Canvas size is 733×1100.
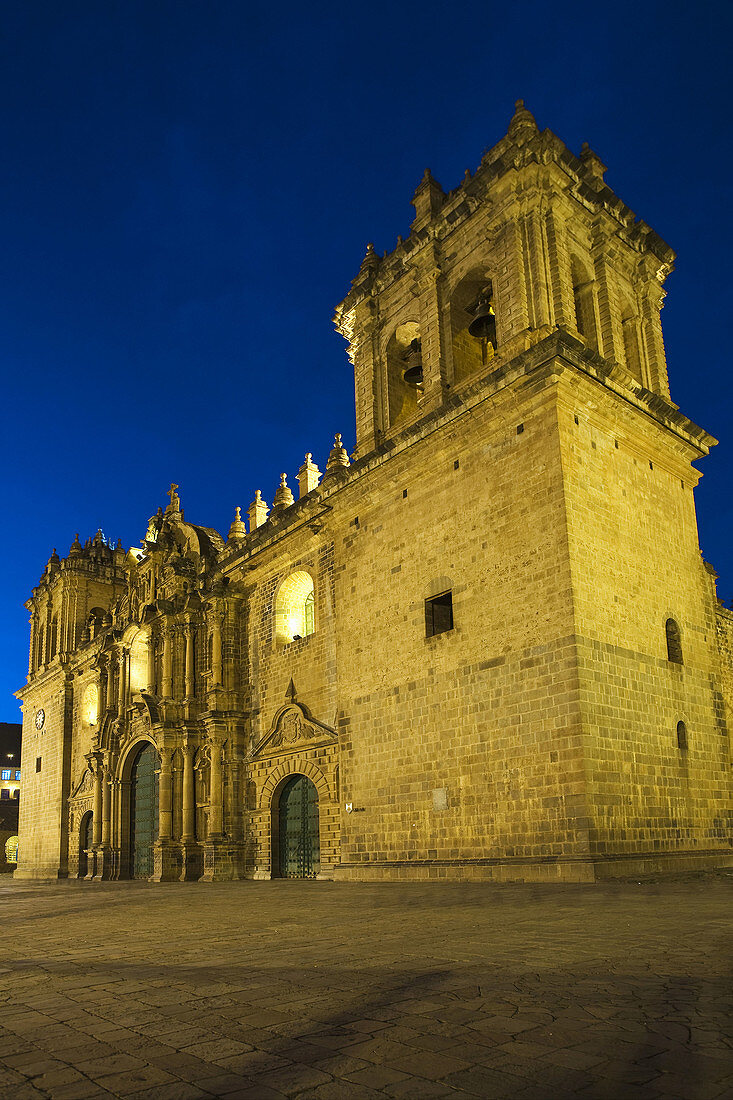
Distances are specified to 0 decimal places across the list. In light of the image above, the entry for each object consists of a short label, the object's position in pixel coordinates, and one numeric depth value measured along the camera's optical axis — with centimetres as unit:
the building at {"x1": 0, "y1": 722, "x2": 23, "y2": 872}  6003
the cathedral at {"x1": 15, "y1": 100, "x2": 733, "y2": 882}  1388
